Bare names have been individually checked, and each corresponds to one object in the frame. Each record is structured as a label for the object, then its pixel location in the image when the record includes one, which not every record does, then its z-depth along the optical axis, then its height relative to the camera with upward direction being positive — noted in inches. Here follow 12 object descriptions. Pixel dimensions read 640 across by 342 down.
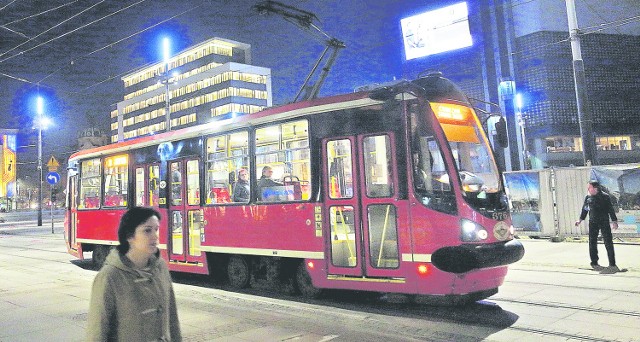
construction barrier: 534.0 -6.1
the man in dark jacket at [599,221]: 374.3 -24.1
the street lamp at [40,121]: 1311.5 +277.3
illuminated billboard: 1589.6 +567.0
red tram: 264.8 +3.5
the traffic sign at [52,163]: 996.9 +116.5
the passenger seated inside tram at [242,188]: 350.9 +15.9
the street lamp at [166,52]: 1041.0 +380.9
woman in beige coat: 97.4 -15.7
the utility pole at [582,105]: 616.7 +108.5
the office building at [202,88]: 3486.7 +931.9
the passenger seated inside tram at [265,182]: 335.6 +18.4
